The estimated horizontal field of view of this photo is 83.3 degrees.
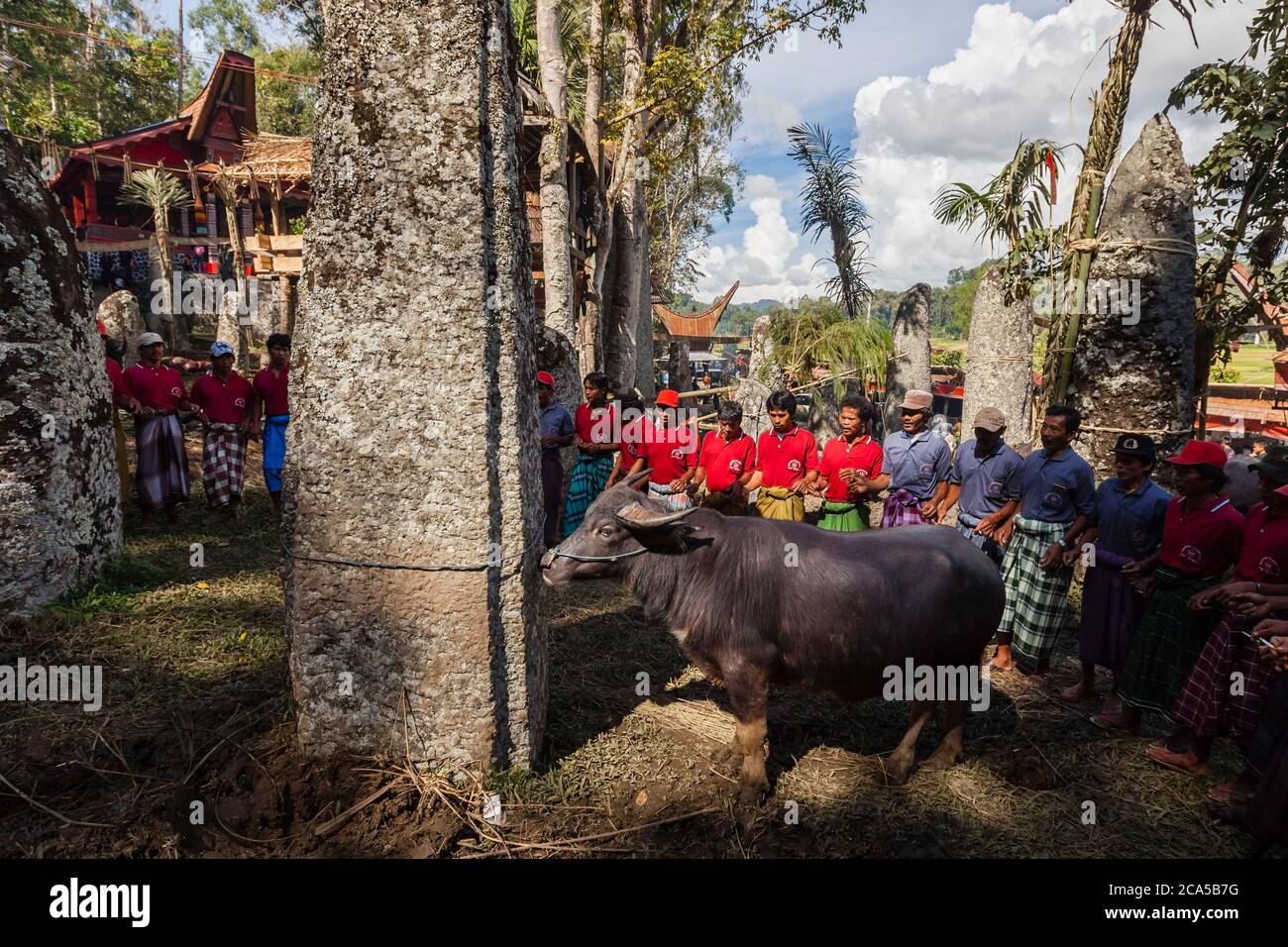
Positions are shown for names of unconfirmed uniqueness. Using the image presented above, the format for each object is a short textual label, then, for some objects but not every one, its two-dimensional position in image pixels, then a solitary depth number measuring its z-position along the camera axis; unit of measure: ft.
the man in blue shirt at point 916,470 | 18.94
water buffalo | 13.43
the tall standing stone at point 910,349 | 48.88
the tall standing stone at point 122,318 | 46.42
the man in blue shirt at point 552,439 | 23.70
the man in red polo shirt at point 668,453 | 22.43
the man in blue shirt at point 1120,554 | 15.66
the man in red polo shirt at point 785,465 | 19.85
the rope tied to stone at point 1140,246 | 23.63
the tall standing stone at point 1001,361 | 42.91
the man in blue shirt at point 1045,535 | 17.07
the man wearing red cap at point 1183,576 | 13.91
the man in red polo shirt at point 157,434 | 24.50
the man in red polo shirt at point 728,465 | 20.67
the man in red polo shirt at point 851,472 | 18.86
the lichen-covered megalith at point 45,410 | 17.20
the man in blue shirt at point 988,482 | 18.17
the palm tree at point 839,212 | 53.83
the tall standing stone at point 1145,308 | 23.72
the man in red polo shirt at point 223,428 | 25.64
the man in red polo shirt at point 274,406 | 24.23
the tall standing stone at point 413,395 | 11.71
